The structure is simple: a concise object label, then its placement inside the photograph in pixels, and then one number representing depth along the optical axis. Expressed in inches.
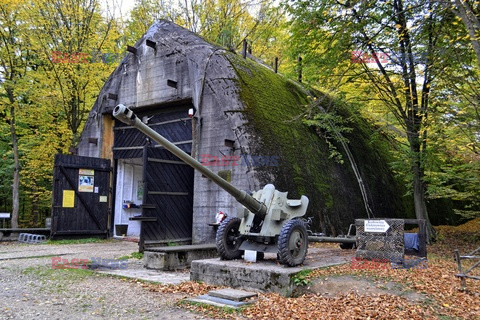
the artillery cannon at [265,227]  280.4
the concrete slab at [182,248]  367.5
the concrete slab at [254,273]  259.8
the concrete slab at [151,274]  315.6
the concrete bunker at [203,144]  478.3
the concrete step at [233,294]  249.3
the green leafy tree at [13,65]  726.5
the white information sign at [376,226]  323.0
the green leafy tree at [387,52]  486.9
